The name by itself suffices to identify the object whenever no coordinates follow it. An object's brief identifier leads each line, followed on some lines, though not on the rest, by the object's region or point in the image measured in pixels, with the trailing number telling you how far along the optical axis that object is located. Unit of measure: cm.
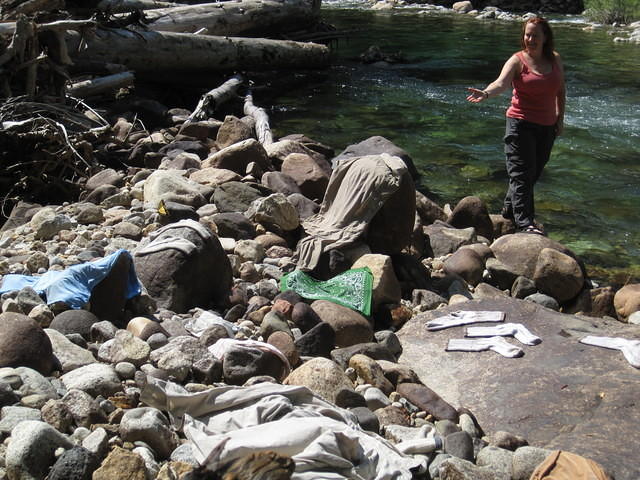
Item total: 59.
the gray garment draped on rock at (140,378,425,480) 285
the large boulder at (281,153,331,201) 741
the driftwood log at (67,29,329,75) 1052
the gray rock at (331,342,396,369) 437
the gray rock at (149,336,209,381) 371
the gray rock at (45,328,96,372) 370
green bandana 519
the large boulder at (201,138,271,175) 762
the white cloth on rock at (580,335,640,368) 441
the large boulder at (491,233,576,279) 623
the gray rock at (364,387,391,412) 388
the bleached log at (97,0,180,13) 1221
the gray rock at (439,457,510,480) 321
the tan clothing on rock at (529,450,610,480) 312
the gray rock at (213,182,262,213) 652
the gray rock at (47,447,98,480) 275
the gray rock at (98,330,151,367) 376
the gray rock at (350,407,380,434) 350
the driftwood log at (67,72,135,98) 945
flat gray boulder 371
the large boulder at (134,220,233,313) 478
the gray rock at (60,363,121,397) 342
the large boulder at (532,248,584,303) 597
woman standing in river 631
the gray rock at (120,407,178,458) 304
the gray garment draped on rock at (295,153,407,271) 584
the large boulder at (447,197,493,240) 714
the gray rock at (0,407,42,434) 300
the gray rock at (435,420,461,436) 367
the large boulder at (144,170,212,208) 645
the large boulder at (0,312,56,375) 351
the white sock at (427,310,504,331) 501
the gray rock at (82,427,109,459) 291
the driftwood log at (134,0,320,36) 1241
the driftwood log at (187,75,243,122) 1039
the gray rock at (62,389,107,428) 314
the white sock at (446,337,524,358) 458
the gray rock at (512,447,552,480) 336
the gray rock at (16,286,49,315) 424
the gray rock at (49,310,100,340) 409
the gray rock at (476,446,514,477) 340
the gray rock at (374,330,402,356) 471
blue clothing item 433
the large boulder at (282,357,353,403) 375
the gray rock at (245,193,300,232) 620
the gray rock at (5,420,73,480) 276
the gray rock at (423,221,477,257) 668
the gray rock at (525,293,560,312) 584
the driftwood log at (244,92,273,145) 956
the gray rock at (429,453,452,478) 326
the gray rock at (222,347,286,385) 378
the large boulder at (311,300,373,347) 475
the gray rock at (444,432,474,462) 347
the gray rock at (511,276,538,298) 602
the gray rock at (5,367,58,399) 328
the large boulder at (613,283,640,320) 571
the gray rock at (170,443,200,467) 296
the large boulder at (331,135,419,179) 796
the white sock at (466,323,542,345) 472
